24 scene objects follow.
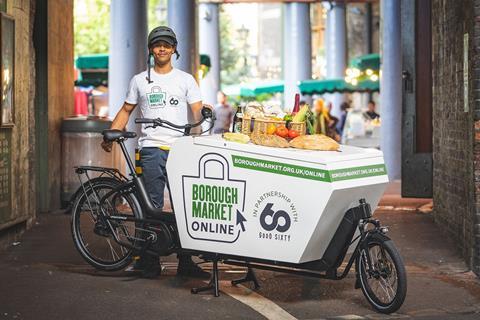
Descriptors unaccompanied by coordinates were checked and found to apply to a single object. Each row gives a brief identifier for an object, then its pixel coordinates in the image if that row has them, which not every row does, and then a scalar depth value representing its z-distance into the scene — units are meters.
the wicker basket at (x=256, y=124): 7.22
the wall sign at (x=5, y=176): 9.48
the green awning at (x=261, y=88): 40.13
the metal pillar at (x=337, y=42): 40.56
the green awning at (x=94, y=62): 24.66
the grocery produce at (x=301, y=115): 7.41
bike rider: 8.00
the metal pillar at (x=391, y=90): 19.05
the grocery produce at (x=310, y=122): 7.43
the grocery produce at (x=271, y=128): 7.18
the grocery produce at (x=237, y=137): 7.07
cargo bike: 6.70
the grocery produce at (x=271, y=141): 6.92
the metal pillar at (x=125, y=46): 15.84
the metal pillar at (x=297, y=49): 37.12
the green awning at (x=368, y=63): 28.89
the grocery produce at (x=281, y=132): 7.15
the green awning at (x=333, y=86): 31.89
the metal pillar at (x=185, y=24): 20.06
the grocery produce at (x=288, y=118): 7.36
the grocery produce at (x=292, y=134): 7.16
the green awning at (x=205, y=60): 26.42
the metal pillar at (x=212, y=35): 36.38
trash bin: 12.82
